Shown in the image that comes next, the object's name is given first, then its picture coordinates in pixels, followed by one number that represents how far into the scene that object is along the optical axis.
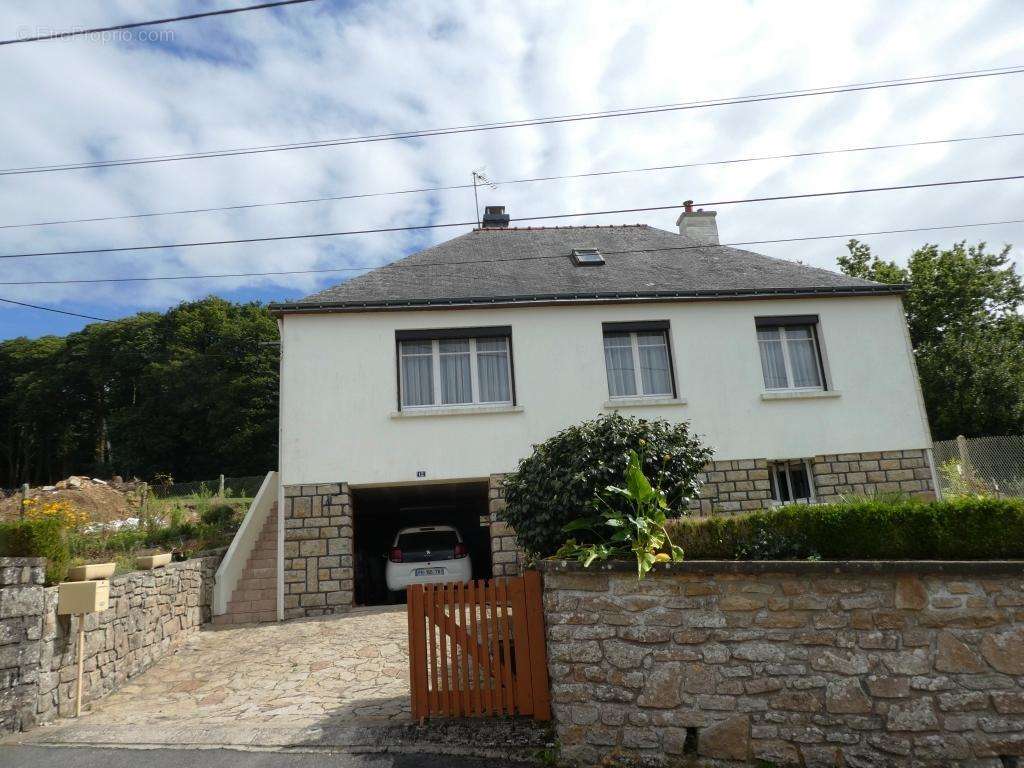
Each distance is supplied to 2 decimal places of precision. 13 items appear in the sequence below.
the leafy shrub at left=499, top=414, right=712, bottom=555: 5.71
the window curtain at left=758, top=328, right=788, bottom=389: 12.34
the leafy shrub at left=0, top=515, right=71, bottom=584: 6.09
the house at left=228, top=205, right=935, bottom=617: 11.09
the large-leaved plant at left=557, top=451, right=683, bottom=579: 5.18
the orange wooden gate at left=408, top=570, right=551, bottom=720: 5.49
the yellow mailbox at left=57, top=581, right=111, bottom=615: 6.21
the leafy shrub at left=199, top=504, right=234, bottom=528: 12.74
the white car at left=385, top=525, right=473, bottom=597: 10.87
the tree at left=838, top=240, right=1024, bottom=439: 23.16
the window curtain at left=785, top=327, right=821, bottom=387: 12.46
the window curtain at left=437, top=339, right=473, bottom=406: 11.77
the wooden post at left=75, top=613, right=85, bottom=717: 6.27
